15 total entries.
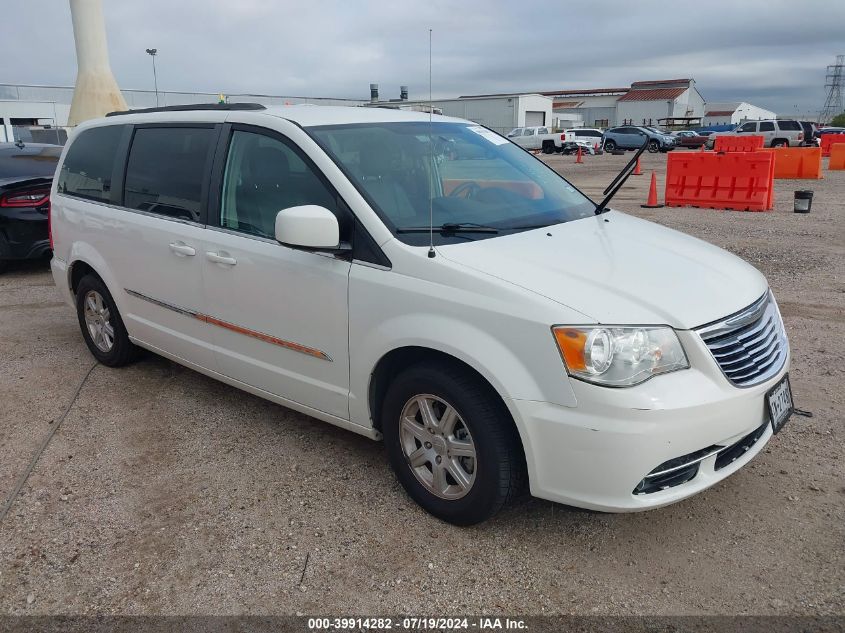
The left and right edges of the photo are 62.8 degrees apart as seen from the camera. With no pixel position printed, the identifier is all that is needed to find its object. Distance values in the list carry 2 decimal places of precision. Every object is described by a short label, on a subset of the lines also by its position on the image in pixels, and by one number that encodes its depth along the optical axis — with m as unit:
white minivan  2.58
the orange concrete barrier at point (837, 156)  24.80
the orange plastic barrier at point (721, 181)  12.80
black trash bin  12.60
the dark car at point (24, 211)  7.88
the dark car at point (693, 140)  43.75
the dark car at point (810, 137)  35.72
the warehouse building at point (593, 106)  80.61
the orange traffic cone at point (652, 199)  13.66
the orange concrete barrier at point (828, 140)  33.73
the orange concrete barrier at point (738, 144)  21.05
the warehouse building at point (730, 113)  85.07
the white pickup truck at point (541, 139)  42.59
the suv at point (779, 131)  35.97
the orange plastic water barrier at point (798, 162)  20.97
